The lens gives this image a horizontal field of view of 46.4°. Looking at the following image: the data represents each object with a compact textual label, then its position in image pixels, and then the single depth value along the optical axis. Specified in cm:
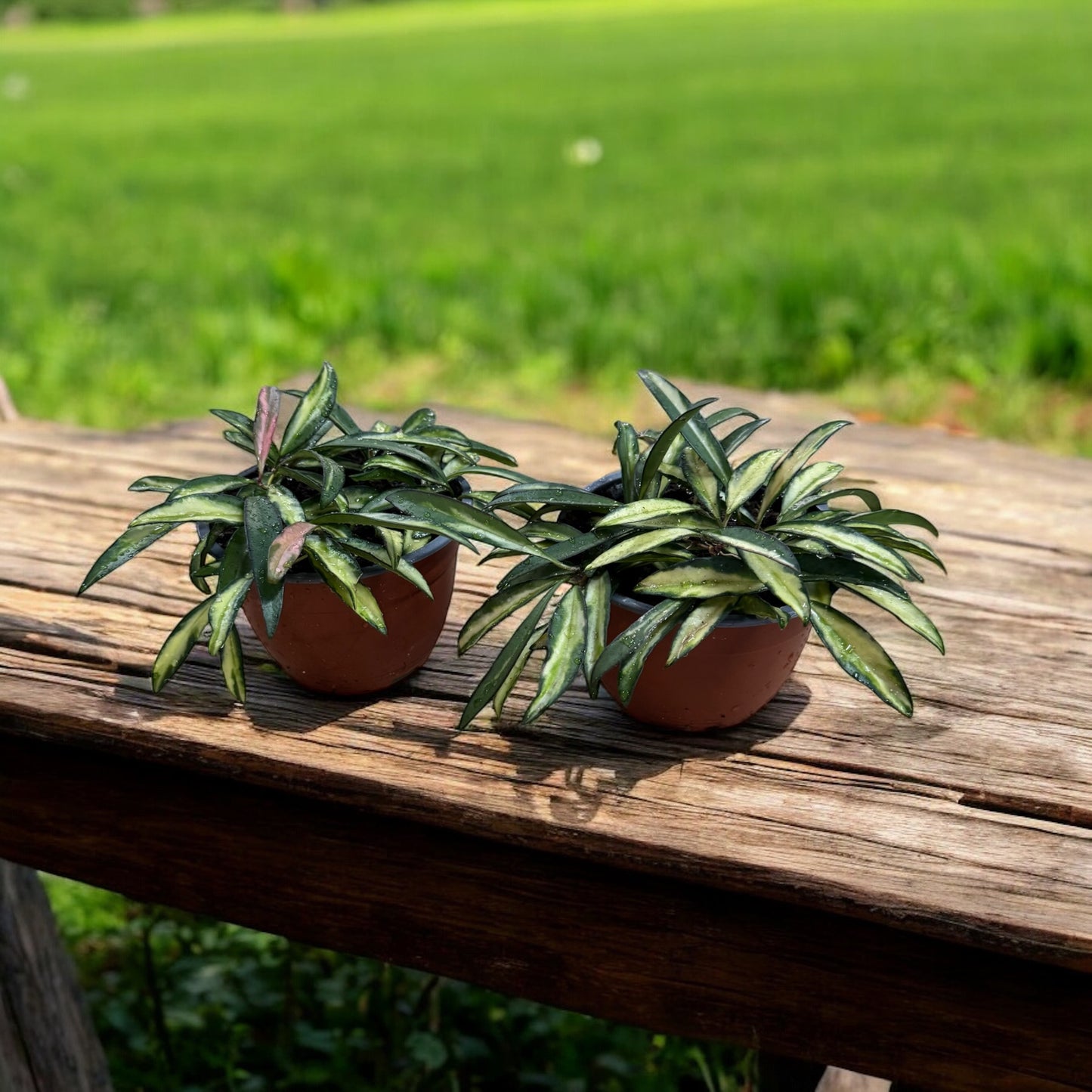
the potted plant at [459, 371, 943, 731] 90
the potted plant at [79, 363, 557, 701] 92
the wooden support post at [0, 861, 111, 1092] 151
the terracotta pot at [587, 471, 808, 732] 93
